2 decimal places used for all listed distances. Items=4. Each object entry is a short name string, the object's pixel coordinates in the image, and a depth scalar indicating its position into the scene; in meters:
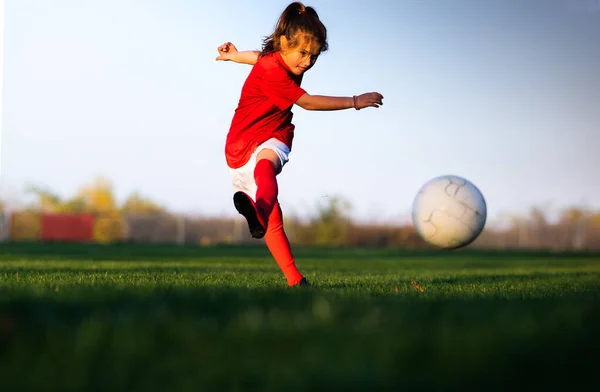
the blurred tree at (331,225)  31.72
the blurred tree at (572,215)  33.85
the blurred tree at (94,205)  36.31
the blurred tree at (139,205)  41.69
